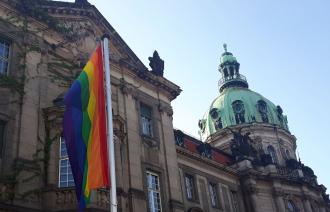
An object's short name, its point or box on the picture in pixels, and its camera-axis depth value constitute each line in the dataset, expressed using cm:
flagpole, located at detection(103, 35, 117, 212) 1169
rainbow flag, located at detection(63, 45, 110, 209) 1224
